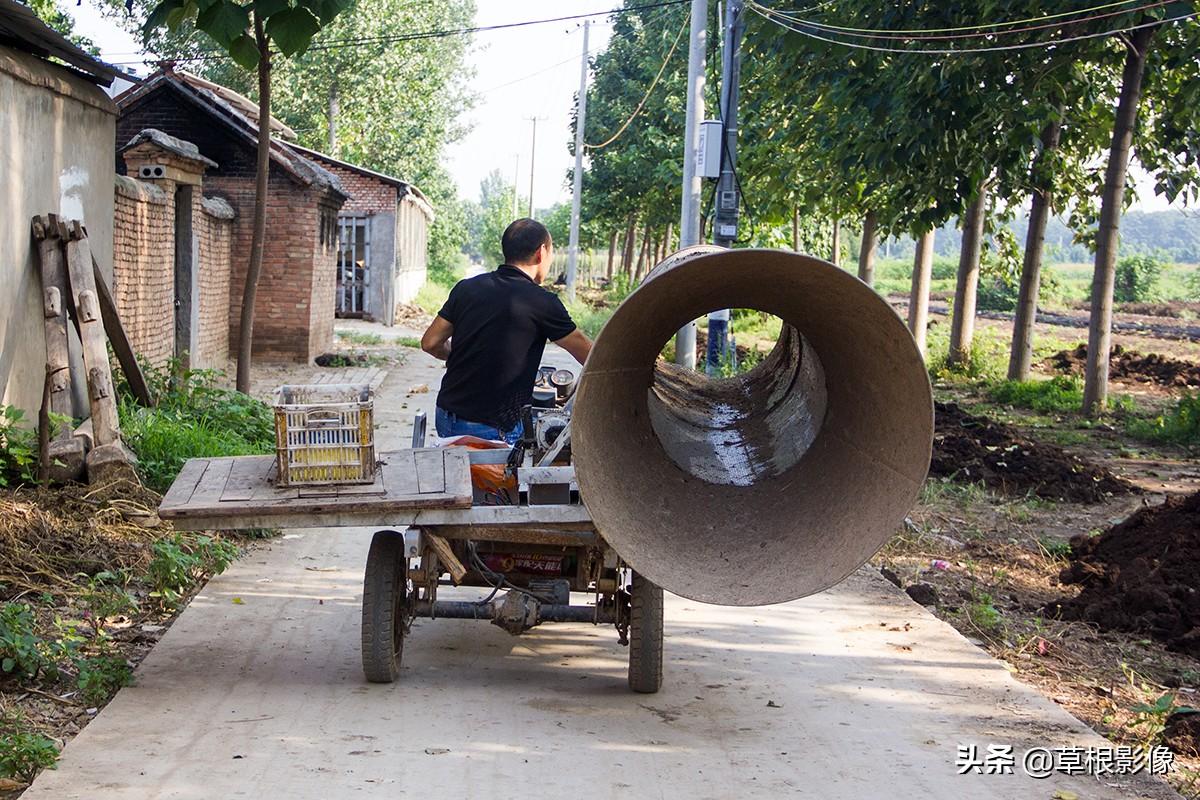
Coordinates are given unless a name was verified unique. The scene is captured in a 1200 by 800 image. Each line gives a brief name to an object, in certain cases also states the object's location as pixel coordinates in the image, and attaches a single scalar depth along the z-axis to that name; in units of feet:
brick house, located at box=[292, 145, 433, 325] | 104.58
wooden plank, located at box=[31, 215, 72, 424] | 27.81
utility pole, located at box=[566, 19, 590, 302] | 123.34
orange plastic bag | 18.24
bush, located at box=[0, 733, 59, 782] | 13.85
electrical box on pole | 46.73
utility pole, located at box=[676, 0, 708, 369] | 51.36
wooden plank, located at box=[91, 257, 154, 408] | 32.50
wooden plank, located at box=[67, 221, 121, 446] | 28.04
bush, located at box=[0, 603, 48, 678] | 17.25
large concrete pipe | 15.24
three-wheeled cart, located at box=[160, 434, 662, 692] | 16.21
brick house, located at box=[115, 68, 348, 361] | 62.75
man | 19.38
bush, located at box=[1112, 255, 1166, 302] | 183.01
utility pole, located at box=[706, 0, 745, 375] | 47.42
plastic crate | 16.47
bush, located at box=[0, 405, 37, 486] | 26.03
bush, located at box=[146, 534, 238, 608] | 22.77
